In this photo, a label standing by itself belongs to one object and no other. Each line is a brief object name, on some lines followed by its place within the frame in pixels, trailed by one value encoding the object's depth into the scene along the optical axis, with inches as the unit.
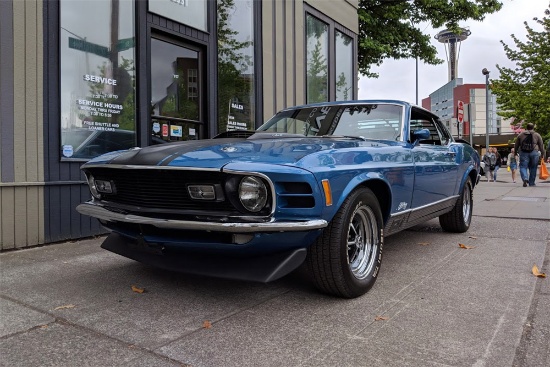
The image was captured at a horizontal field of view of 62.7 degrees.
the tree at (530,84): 912.3
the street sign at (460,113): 597.5
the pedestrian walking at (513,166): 655.7
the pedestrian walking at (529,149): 489.7
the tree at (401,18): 543.5
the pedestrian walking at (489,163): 639.1
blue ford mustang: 101.3
